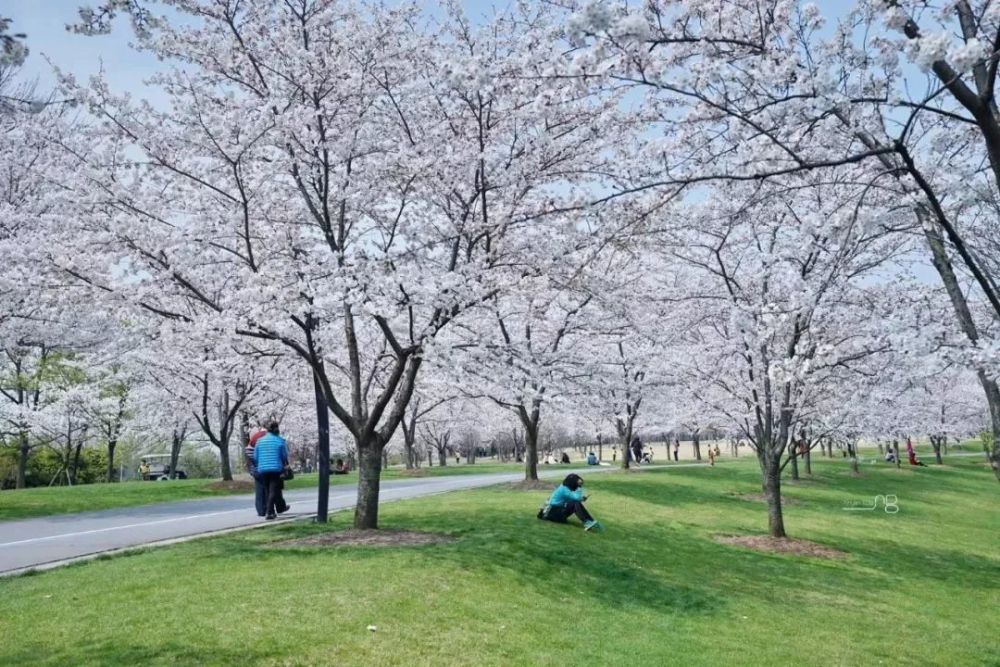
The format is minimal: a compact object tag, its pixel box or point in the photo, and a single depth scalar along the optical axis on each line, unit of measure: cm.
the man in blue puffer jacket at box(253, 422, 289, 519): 1288
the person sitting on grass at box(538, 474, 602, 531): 1338
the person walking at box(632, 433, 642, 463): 4674
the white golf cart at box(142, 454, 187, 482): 4934
